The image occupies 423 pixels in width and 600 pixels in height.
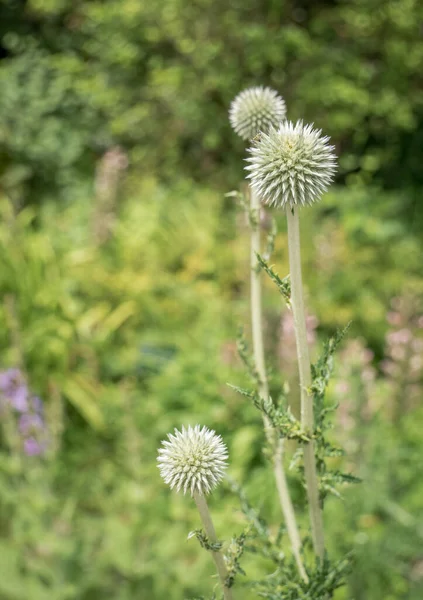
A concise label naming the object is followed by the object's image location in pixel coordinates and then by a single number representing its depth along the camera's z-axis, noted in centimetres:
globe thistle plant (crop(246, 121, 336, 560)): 63
